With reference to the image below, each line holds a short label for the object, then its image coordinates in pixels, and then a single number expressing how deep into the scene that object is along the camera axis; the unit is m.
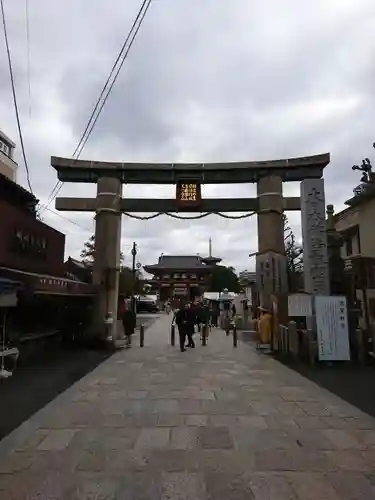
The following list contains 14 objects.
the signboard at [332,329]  12.29
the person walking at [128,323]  18.17
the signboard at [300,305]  13.47
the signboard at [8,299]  9.39
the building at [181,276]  54.09
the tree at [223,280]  60.95
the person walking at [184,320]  16.45
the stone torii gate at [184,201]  17.03
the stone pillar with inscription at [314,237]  14.23
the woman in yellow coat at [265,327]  16.38
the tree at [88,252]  40.54
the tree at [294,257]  31.24
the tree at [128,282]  38.19
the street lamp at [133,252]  37.56
